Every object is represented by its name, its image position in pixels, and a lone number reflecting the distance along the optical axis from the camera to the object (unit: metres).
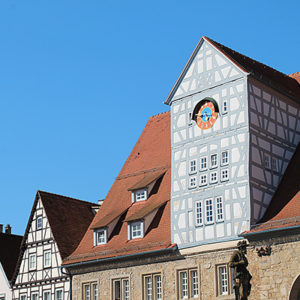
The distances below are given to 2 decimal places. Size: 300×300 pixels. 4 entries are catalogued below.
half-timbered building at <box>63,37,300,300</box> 30.94
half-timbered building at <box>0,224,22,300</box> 41.59
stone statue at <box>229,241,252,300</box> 23.69
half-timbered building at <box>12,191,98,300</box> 38.50
